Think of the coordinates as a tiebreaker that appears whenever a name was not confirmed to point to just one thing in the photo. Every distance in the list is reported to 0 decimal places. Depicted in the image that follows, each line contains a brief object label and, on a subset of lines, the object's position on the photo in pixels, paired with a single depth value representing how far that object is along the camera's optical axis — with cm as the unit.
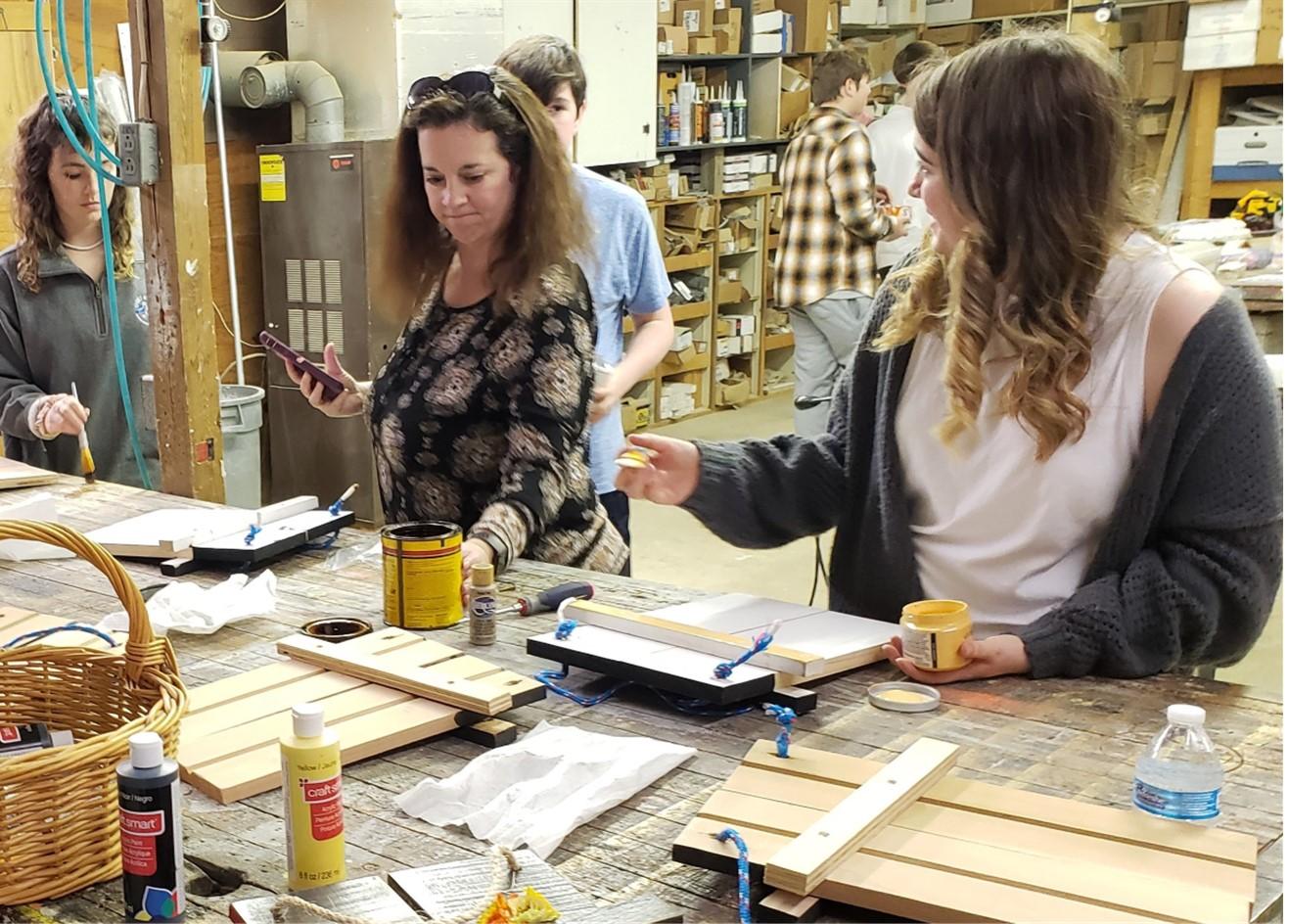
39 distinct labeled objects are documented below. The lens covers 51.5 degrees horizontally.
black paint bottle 111
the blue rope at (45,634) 168
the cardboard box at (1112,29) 602
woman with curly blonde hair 169
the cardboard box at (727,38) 739
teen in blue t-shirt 308
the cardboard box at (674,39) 702
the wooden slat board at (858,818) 117
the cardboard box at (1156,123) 668
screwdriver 201
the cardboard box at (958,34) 872
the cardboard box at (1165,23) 727
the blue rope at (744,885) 115
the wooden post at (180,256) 268
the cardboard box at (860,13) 848
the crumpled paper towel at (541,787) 132
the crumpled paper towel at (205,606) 193
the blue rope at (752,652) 161
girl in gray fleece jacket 308
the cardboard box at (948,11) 860
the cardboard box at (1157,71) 665
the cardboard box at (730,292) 770
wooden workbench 124
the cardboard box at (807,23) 780
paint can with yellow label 194
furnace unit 464
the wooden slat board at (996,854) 114
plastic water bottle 129
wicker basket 115
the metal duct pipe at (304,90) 470
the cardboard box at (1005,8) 838
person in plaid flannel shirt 548
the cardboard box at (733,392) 782
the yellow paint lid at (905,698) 162
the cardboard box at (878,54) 861
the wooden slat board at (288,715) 144
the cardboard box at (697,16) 726
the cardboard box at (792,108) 788
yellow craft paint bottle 121
